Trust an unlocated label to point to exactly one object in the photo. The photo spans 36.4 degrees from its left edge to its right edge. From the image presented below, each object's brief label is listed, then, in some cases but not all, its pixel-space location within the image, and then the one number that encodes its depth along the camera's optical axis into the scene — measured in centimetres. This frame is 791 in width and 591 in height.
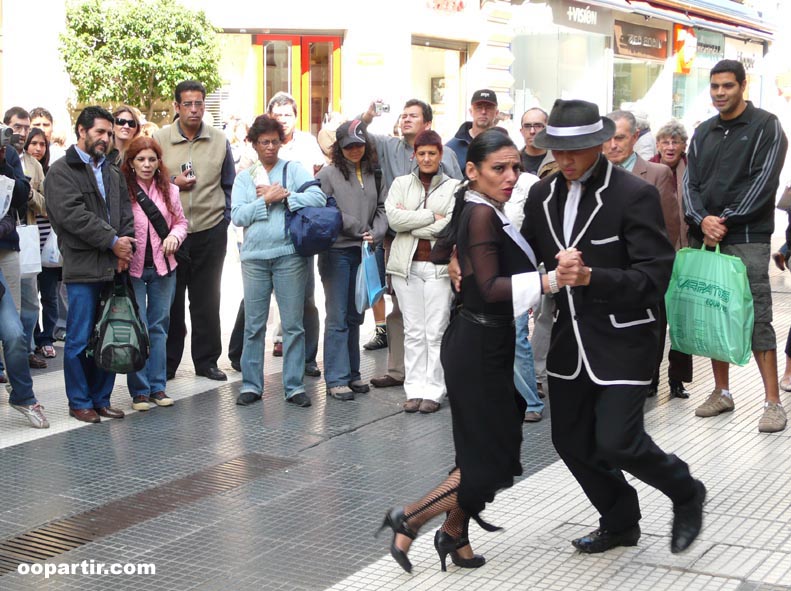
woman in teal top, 779
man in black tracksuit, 715
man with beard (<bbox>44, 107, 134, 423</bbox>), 723
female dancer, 463
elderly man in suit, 764
